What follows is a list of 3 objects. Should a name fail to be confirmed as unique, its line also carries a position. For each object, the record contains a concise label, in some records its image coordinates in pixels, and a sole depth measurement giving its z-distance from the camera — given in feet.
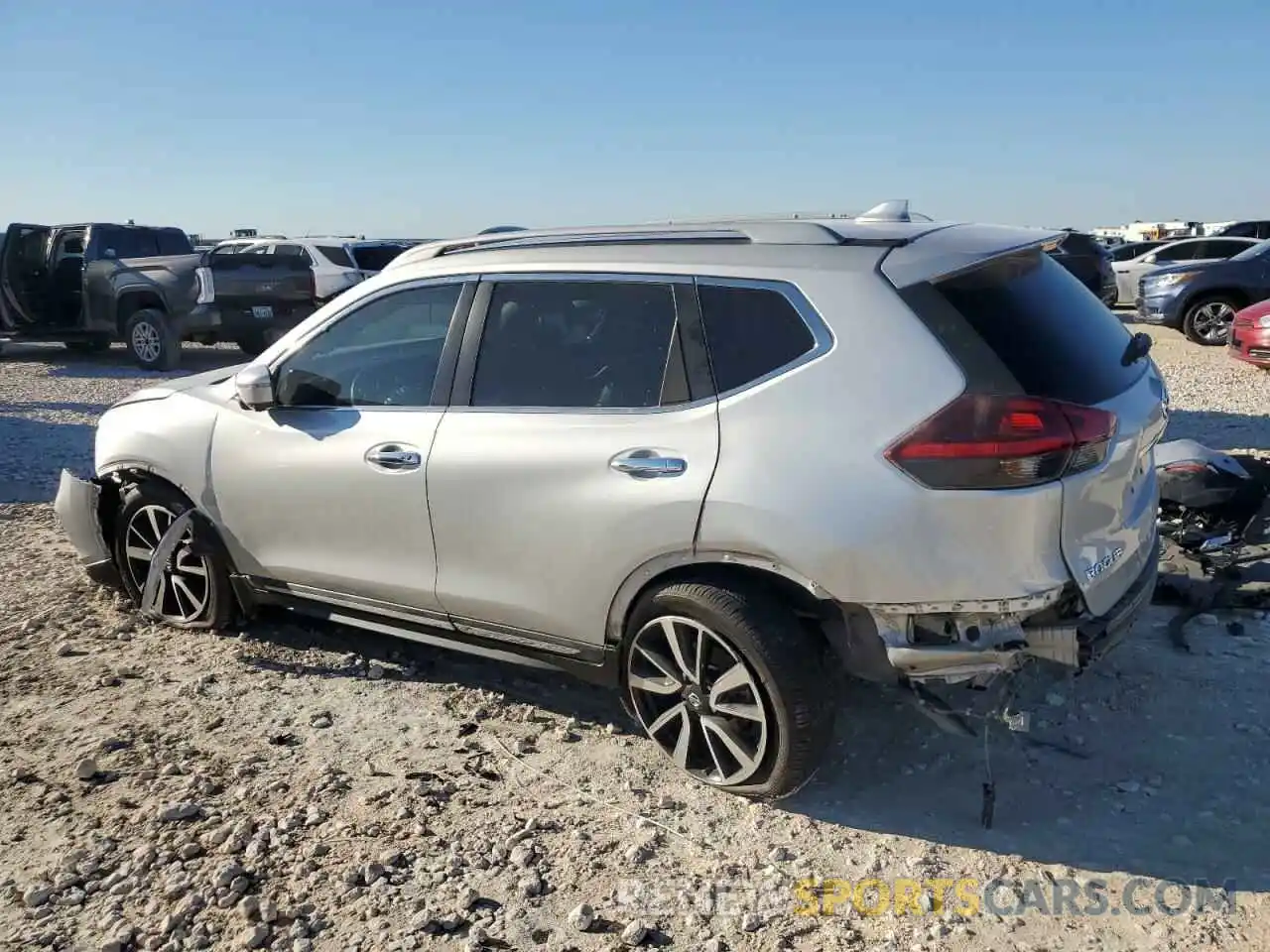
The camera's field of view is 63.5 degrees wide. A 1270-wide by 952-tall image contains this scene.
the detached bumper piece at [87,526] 15.81
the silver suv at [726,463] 9.25
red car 33.73
